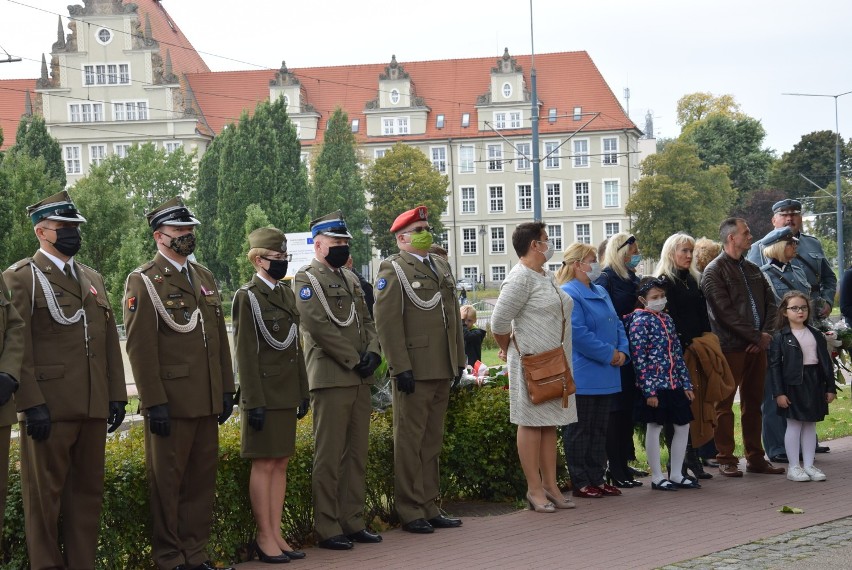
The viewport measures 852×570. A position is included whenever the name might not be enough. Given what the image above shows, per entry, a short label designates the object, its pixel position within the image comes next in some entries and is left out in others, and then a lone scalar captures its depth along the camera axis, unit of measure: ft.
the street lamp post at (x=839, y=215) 170.35
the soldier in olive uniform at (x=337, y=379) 27.61
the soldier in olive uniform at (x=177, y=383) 24.06
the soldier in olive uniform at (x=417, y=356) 29.45
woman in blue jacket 33.04
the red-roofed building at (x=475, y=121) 330.54
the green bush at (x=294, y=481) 23.54
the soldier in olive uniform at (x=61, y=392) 22.03
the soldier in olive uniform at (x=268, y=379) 25.98
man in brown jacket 37.24
